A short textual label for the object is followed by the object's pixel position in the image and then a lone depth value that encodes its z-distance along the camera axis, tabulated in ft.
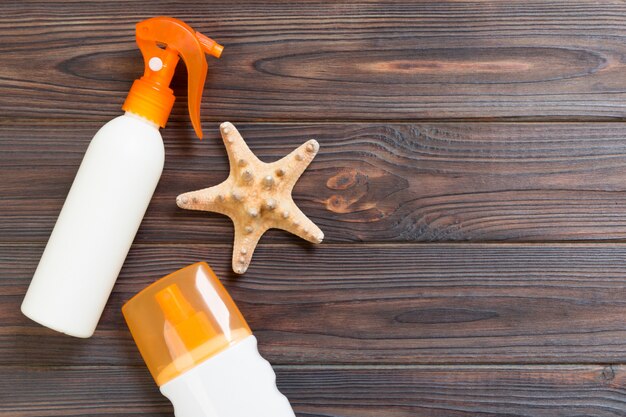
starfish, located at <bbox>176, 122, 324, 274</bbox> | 2.04
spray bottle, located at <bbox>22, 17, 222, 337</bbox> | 1.91
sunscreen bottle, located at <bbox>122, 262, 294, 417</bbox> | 1.88
